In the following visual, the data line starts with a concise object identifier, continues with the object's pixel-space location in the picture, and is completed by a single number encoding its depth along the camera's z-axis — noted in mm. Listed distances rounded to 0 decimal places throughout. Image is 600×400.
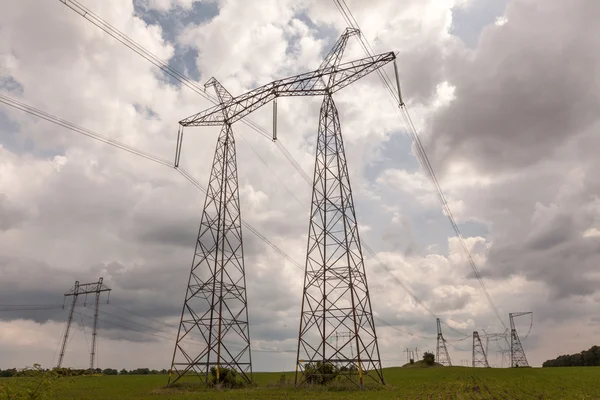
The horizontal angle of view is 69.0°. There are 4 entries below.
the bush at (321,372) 43750
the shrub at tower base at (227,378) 44969
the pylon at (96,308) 85625
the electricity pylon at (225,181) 43375
